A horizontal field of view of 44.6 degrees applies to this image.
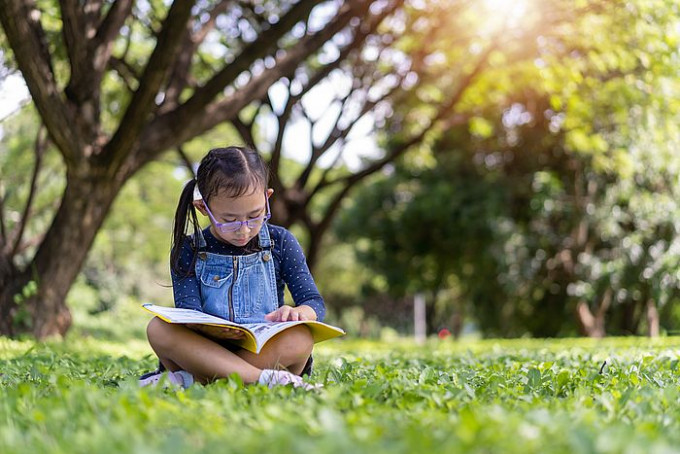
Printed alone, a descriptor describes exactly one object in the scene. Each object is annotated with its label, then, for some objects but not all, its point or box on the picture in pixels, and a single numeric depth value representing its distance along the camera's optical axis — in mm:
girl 3525
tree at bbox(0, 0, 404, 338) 7504
